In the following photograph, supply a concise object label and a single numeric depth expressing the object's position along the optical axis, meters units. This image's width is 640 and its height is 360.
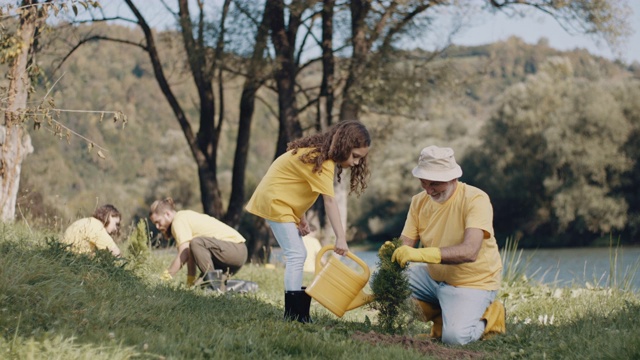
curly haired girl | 5.59
